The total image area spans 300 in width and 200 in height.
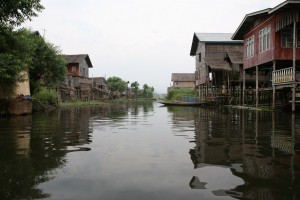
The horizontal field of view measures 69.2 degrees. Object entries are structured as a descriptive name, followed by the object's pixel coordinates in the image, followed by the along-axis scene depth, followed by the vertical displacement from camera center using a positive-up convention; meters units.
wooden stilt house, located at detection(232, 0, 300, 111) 12.64 +4.01
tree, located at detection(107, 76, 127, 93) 53.00 +3.81
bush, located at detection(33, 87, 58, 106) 17.80 +0.30
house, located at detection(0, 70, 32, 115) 12.55 -0.01
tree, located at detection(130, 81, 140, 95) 61.10 +3.80
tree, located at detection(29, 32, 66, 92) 18.41 +3.06
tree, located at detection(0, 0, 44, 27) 10.32 +4.48
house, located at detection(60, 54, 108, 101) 30.94 +2.91
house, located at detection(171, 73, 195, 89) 46.57 +4.13
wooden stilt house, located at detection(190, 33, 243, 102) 22.17 +4.07
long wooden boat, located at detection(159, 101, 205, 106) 22.91 -0.44
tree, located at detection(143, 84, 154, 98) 64.12 +2.20
